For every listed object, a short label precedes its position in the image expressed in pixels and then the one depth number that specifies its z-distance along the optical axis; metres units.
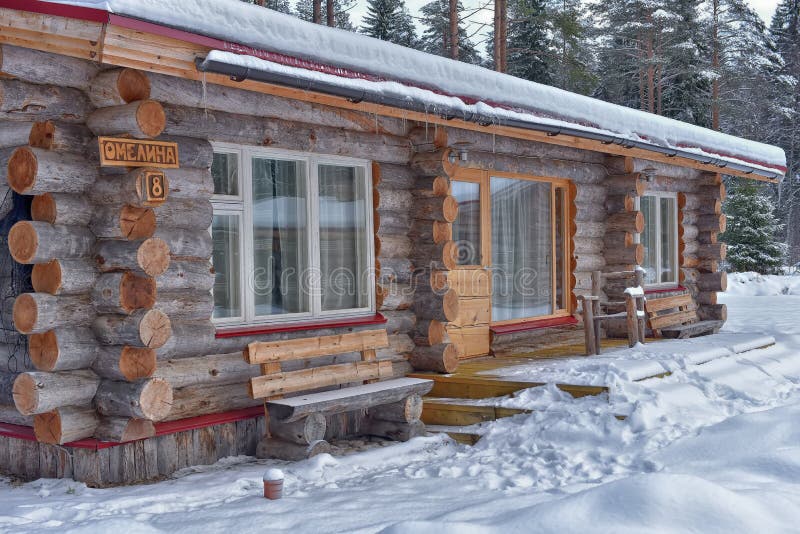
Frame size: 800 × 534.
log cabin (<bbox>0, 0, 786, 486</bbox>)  5.67
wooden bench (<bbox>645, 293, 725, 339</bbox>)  11.27
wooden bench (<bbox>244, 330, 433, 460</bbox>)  6.65
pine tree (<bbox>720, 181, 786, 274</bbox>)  24.81
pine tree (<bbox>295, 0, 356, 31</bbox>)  26.42
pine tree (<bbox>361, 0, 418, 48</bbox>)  29.42
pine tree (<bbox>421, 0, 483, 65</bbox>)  28.20
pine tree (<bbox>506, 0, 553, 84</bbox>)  28.61
